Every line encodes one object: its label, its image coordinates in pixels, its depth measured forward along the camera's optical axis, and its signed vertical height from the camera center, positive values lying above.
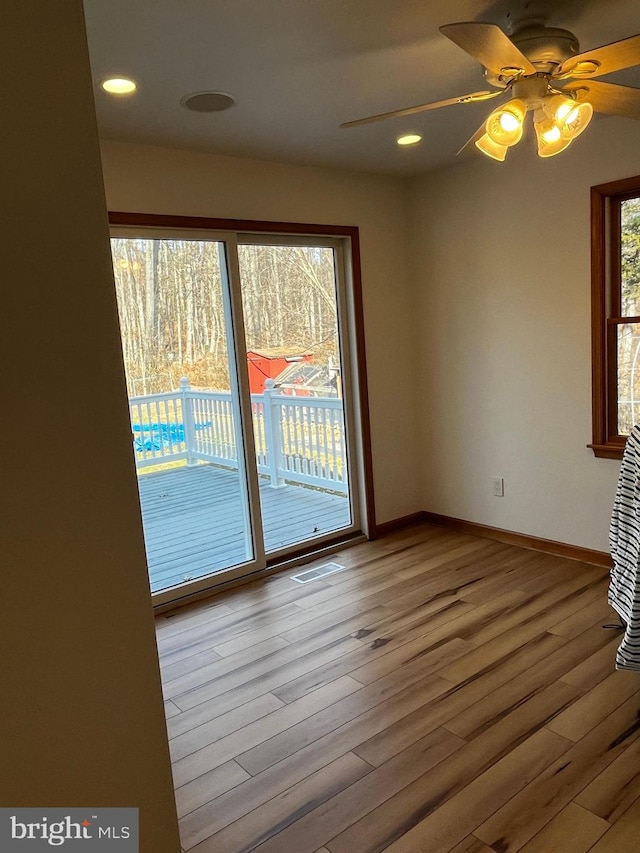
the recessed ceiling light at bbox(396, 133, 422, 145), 3.30 +1.13
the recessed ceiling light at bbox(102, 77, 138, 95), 2.38 +1.11
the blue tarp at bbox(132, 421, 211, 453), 3.51 -0.44
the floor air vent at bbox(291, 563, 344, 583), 3.76 -1.39
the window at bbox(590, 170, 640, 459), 3.34 +0.09
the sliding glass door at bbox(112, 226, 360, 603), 3.43 -0.26
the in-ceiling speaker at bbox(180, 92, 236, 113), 2.58 +1.11
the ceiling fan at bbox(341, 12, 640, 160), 1.93 +0.83
